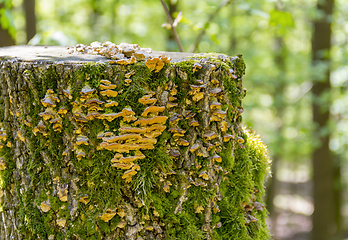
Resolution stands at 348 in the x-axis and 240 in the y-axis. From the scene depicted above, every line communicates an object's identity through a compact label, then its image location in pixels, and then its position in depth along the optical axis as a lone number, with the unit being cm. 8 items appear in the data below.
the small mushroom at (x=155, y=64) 167
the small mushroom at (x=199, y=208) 182
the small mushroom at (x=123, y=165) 166
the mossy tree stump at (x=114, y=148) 168
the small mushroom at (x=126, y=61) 168
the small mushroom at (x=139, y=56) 177
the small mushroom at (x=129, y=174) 166
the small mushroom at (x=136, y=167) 167
